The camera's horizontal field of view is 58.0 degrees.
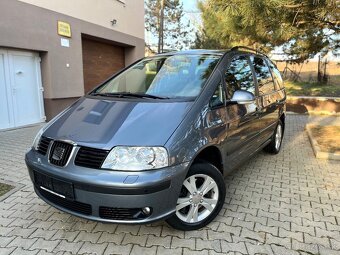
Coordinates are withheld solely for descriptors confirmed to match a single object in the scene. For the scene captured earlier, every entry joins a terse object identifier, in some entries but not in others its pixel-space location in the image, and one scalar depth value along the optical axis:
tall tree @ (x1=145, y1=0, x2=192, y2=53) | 29.66
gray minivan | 2.52
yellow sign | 8.88
